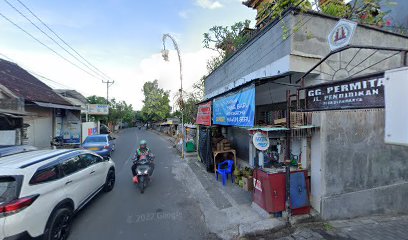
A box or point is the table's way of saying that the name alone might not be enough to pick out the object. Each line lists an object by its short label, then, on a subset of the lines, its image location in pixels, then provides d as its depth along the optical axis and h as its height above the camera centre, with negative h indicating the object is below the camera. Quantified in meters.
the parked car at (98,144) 11.62 -1.38
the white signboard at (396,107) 2.07 +0.17
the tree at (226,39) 12.56 +5.46
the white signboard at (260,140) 4.95 -0.46
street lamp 12.27 +4.24
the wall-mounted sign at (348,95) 2.88 +0.46
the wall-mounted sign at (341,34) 3.62 +1.67
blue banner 5.19 +0.38
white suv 3.16 -1.33
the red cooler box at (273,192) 4.79 -1.69
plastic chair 7.36 -1.85
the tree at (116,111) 37.99 +2.05
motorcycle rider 7.17 -1.20
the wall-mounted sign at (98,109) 27.11 +1.60
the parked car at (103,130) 27.55 -1.28
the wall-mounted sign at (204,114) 8.87 +0.34
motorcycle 6.73 -1.72
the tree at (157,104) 44.62 +3.85
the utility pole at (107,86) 35.54 +6.21
